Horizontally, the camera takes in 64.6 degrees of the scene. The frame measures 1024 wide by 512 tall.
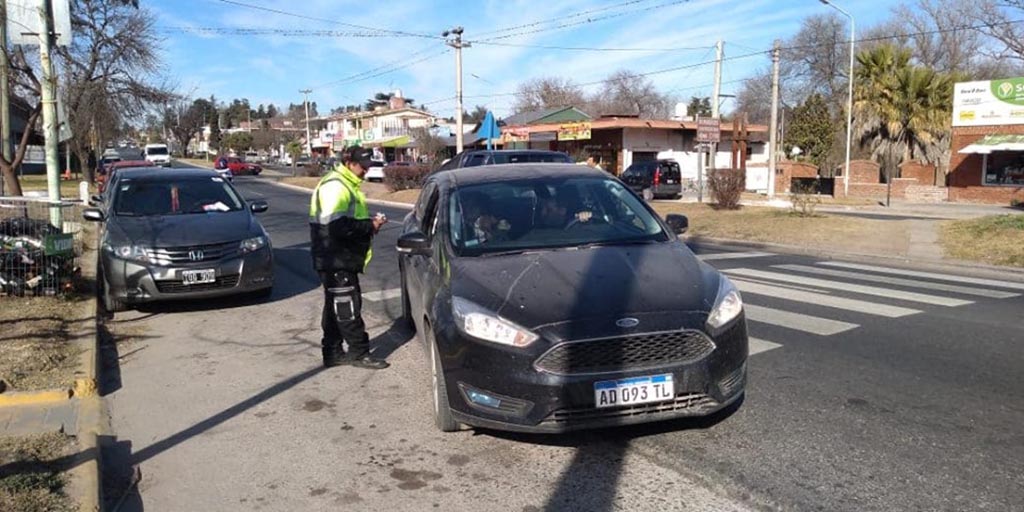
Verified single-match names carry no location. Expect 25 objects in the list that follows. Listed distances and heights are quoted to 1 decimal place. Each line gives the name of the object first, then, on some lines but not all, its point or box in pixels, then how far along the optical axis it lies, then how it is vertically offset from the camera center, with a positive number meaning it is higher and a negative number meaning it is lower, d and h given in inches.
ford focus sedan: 163.6 -32.9
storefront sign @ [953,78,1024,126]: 1207.6 +101.7
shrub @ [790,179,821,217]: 740.6 -31.0
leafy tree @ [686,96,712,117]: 3651.6 +302.4
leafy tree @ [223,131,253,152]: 4926.2 +186.7
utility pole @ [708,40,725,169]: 1174.3 +111.1
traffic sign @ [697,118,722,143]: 933.8 +46.4
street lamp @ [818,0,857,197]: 1348.4 +62.9
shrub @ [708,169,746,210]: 835.4 -16.7
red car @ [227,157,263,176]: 2578.7 +15.3
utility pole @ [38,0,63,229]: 417.1 +26.9
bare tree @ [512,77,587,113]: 3464.6 +324.7
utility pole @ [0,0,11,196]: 525.2 +62.9
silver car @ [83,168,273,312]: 325.1 -29.1
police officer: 247.0 -23.8
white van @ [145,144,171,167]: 1924.7 +50.0
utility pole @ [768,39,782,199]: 1230.3 +75.3
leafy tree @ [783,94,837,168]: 2048.5 +99.2
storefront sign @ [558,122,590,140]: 1729.8 +86.1
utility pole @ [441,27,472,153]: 1444.8 +191.5
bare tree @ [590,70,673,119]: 3454.7 +304.8
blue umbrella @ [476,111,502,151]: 984.3 +52.6
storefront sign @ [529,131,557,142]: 1880.4 +81.9
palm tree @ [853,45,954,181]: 1444.4 +113.0
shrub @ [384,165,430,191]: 1436.8 -10.4
